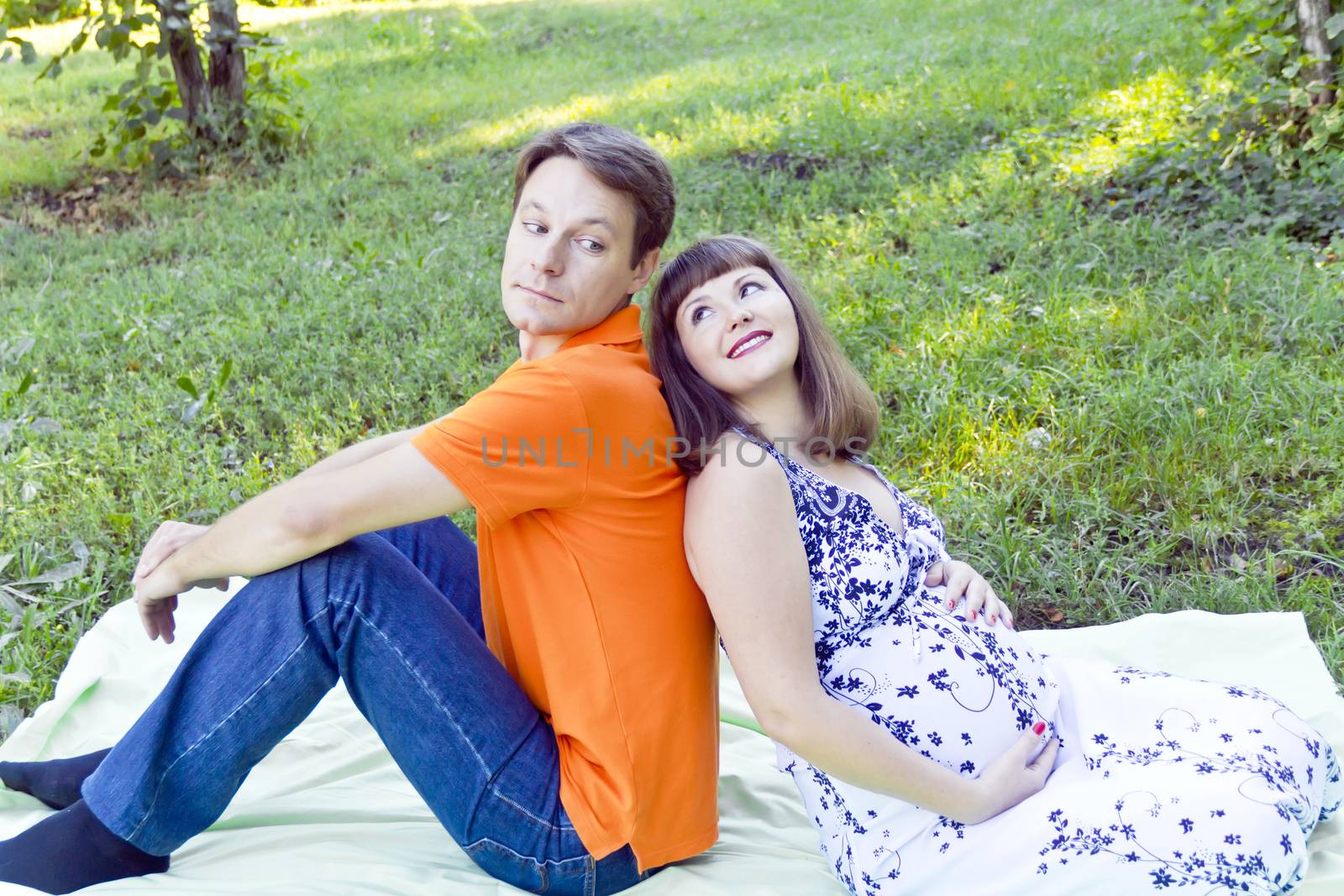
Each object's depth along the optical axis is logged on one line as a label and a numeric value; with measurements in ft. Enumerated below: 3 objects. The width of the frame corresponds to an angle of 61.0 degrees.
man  6.00
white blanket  6.80
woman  5.76
